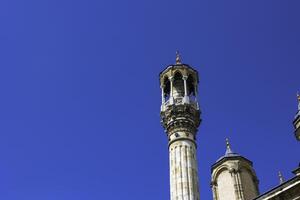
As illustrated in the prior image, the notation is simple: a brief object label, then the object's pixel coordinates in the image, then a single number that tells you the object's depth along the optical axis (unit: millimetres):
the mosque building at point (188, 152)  20516
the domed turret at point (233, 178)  22938
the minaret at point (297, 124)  21500
